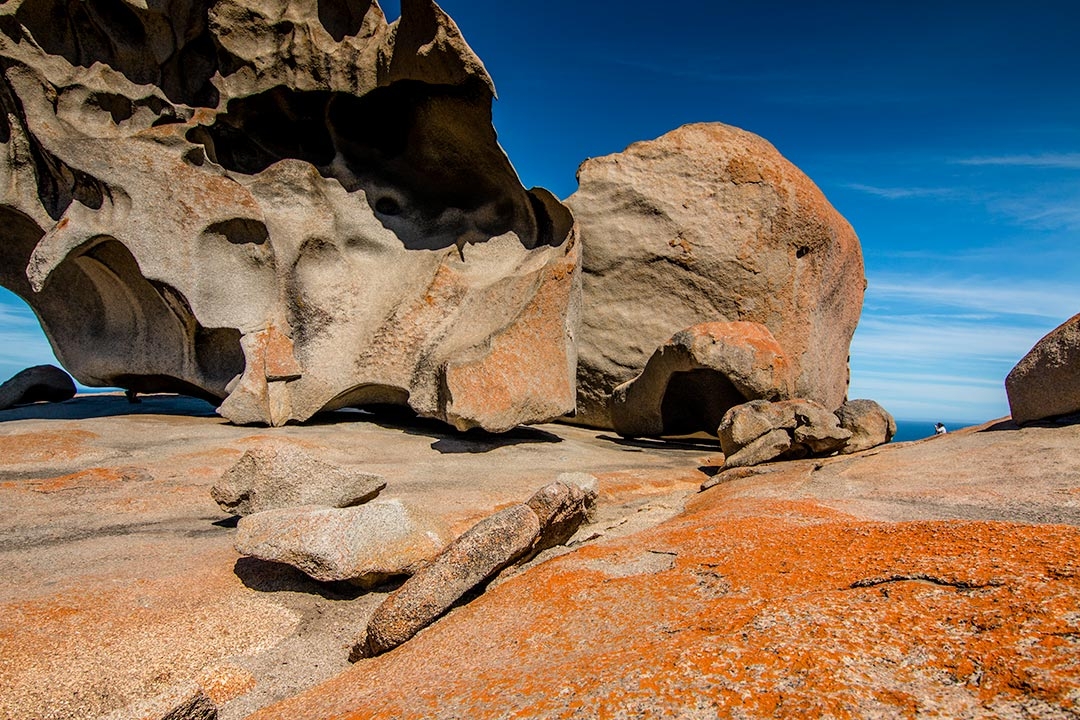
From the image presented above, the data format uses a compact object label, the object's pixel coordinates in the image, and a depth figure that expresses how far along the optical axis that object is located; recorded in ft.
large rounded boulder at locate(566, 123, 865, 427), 28.78
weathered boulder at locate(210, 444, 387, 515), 12.63
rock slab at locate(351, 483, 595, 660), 8.04
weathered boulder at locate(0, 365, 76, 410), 27.68
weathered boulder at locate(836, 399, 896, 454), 21.49
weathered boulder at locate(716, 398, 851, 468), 19.24
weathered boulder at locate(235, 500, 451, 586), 9.76
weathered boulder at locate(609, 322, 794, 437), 23.27
